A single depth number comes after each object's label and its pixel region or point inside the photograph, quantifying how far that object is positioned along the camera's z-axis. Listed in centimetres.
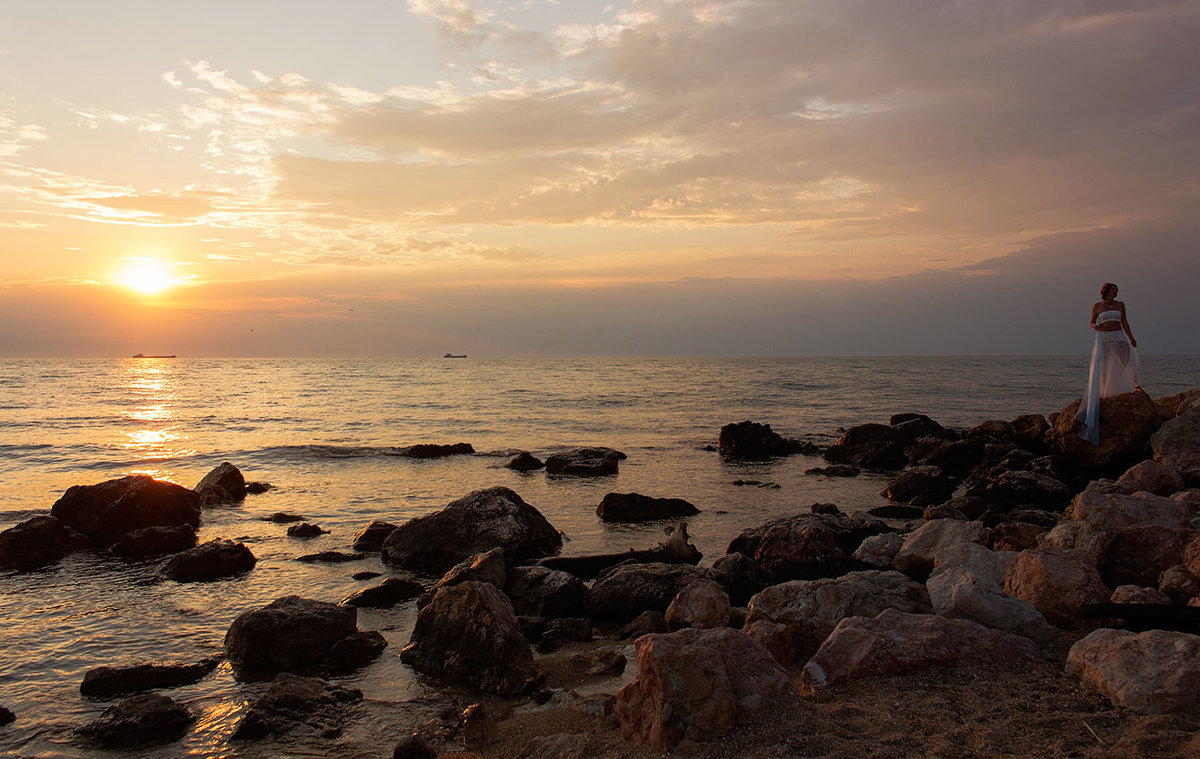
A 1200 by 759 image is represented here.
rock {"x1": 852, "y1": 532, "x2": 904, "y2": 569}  846
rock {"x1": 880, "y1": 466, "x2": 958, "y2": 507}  1456
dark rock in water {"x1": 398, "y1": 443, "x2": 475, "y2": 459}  2214
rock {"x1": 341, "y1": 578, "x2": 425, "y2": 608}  839
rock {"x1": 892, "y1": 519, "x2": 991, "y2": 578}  783
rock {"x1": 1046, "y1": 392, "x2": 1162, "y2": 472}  1469
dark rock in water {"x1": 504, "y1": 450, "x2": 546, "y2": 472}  1952
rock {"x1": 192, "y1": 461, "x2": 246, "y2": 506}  1519
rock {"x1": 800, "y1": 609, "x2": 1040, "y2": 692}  496
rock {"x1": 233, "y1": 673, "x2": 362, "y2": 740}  531
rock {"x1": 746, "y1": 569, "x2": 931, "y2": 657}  601
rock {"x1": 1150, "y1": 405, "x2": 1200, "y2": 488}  1305
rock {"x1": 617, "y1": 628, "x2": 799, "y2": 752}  425
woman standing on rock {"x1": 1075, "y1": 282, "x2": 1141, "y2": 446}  1387
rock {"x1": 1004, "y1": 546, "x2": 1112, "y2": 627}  599
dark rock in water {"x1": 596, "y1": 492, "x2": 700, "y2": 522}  1304
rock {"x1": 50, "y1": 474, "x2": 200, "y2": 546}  1157
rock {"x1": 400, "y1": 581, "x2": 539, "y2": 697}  614
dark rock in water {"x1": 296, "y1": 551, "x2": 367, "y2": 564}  1049
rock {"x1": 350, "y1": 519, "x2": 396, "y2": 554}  1114
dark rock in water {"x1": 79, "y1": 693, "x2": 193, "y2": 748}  523
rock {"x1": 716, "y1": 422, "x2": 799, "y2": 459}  2230
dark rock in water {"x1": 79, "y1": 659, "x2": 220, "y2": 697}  608
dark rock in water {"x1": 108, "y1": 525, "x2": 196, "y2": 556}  1080
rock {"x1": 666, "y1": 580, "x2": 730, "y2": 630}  693
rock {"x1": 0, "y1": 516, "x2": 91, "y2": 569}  1013
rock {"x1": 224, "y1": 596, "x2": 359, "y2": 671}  658
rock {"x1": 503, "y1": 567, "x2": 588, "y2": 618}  798
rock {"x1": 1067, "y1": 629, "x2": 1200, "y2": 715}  402
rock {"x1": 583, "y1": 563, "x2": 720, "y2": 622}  777
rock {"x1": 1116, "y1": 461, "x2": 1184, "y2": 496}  1094
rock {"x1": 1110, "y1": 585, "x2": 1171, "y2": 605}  584
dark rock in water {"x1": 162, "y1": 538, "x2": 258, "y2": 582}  959
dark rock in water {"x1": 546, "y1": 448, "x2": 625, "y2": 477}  1864
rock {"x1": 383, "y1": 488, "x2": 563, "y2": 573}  1034
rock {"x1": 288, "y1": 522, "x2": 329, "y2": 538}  1198
